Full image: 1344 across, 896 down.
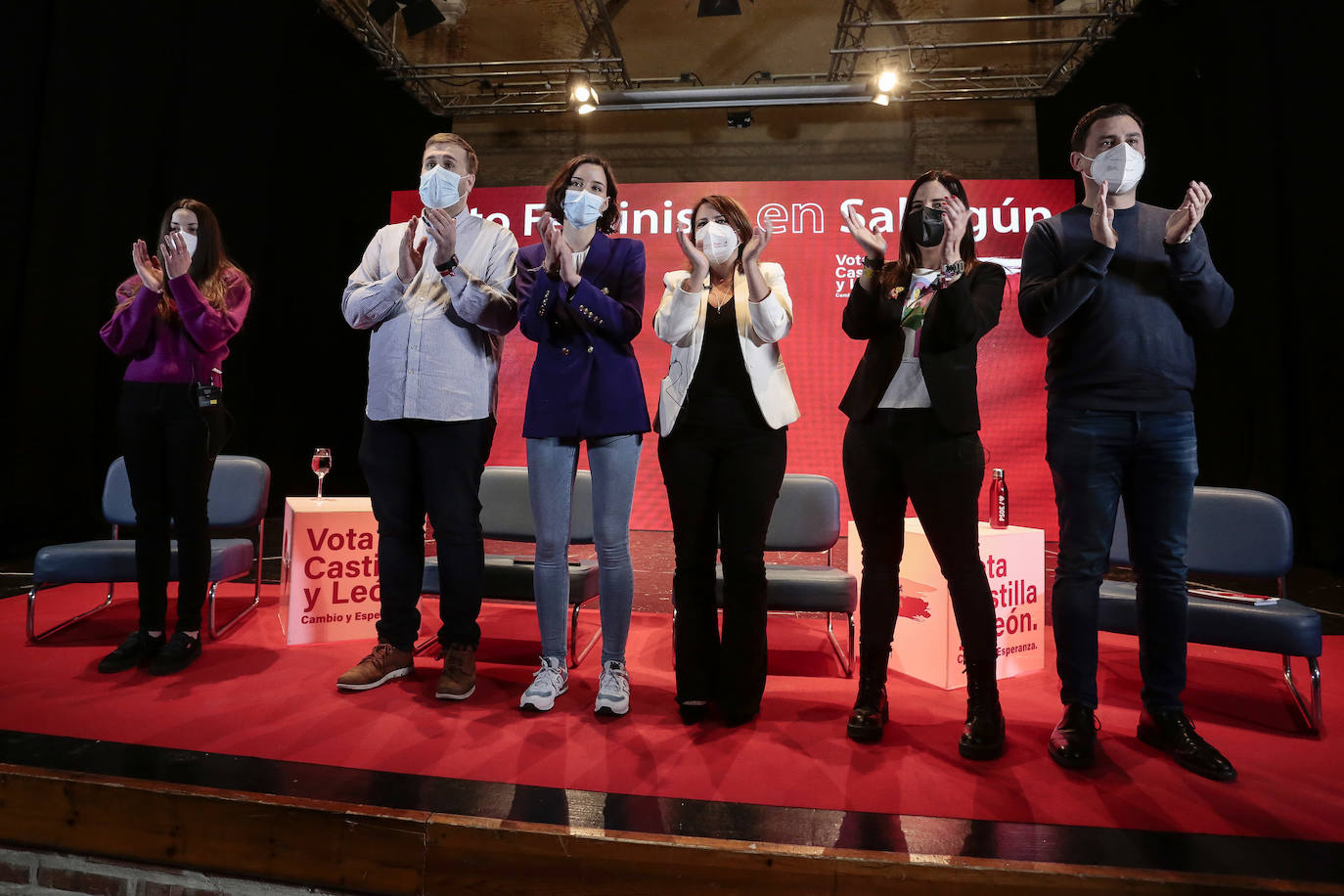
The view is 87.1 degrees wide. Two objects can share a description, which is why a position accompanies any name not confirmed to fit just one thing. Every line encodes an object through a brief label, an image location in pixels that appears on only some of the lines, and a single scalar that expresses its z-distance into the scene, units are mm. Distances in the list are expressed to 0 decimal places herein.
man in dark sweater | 1804
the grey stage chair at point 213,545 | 2746
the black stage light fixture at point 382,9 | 5777
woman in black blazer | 1841
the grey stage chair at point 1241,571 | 2111
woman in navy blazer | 2070
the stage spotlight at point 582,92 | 6680
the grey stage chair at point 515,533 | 2727
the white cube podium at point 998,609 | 2506
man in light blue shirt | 2176
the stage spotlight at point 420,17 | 5945
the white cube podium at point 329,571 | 2871
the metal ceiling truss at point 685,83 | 6453
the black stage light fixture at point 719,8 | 5848
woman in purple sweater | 2426
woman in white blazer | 1993
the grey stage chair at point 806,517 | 3117
